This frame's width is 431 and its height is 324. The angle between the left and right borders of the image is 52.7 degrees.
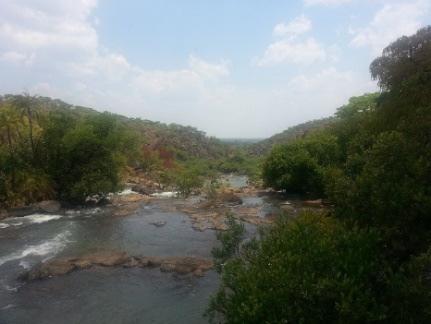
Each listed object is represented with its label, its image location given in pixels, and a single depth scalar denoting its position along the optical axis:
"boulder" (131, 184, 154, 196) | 56.06
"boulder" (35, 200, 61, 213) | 42.76
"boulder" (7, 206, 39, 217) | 40.91
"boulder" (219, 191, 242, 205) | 47.17
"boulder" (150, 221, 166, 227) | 36.75
